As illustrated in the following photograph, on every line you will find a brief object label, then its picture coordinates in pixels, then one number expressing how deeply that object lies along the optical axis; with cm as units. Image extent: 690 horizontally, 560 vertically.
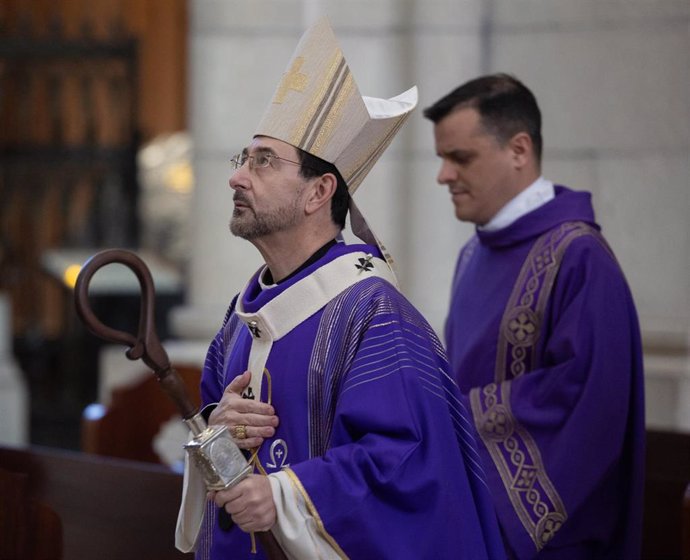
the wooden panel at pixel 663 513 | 834
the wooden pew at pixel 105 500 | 723
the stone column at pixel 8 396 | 1428
